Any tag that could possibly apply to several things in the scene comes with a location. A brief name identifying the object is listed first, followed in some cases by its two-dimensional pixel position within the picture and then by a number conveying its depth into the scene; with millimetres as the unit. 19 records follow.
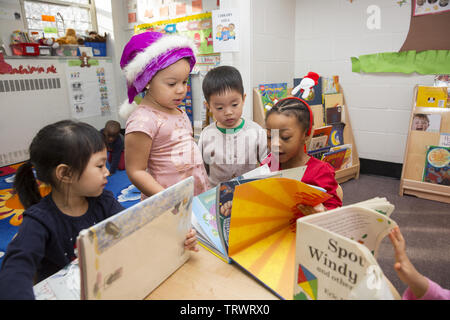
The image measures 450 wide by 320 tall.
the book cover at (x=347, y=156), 2989
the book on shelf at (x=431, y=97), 2480
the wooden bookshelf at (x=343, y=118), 2801
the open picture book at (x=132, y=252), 524
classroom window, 3559
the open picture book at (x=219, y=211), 819
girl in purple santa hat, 1112
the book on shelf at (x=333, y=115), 2959
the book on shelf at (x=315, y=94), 2795
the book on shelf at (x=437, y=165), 2506
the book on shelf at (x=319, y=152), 2701
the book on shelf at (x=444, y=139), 2492
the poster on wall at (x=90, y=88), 3916
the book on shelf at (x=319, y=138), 2634
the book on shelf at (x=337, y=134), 2992
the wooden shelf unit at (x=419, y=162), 2525
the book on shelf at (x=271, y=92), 2795
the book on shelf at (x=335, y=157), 2836
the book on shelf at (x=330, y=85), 2947
